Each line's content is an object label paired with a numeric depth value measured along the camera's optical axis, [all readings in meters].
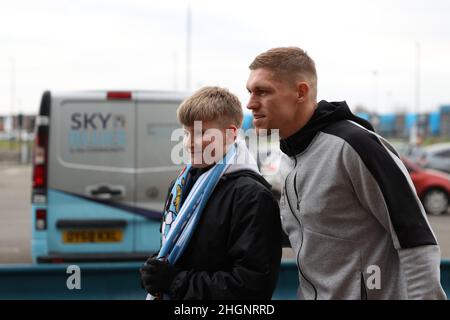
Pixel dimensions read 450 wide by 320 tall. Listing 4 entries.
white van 5.93
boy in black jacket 2.02
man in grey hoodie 1.84
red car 13.82
